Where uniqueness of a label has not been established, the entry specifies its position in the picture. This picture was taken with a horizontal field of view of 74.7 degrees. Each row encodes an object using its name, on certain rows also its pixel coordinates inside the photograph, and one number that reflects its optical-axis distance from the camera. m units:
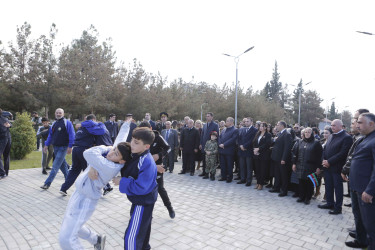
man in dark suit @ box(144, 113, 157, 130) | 9.91
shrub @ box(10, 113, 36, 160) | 10.67
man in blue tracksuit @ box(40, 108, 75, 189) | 6.56
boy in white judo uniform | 2.71
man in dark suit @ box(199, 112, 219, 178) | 9.59
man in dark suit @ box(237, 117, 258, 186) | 8.30
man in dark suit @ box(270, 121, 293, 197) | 7.11
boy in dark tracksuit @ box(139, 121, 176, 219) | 4.80
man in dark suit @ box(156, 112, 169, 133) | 10.96
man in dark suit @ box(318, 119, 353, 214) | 5.64
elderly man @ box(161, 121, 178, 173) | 10.44
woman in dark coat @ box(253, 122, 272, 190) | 7.85
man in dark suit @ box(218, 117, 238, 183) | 8.73
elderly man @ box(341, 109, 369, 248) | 4.08
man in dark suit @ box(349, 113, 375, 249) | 3.42
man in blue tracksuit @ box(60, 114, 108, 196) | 5.98
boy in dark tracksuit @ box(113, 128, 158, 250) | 2.68
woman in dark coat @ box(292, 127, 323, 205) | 6.46
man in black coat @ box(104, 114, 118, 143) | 12.56
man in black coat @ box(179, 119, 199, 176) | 9.88
